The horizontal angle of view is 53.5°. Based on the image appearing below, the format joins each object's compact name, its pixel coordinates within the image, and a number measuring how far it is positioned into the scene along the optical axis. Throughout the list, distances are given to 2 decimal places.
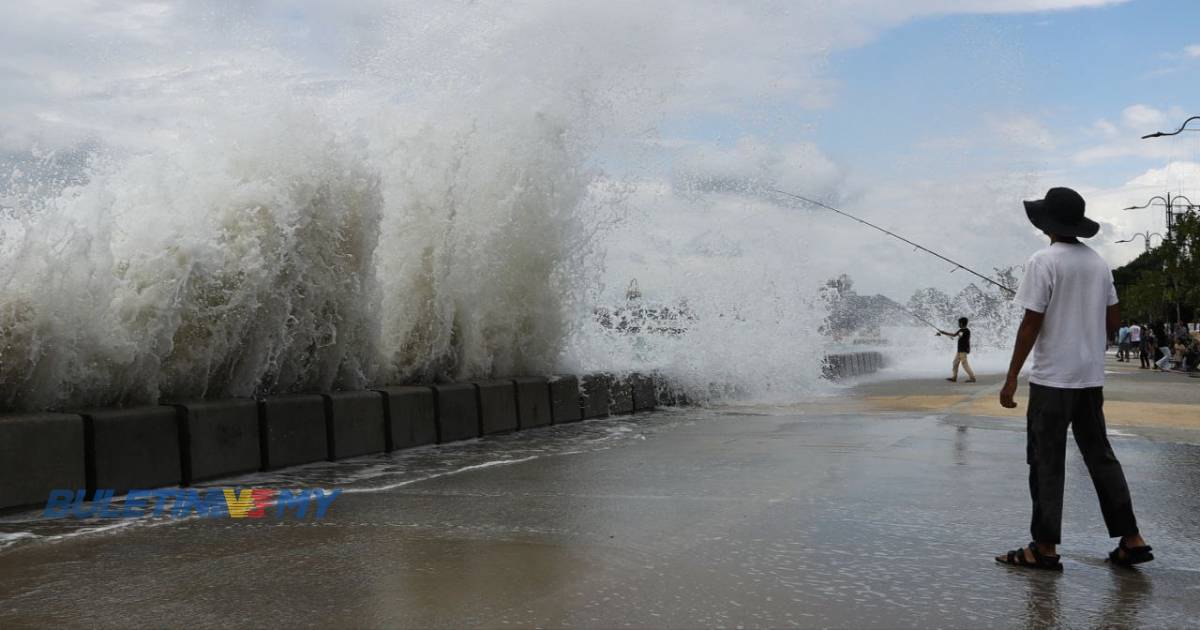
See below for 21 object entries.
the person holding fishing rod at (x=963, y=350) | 24.72
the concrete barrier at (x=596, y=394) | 14.76
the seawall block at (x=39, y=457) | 6.76
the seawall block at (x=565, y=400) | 13.97
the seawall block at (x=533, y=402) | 13.17
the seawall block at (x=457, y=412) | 11.41
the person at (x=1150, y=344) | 39.75
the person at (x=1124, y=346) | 54.09
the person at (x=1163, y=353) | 35.41
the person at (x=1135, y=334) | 51.47
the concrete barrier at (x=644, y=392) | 16.27
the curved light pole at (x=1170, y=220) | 50.08
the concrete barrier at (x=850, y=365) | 25.39
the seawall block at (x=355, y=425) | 9.75
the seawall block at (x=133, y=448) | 7.33
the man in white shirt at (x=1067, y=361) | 5.49
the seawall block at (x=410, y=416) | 10.56
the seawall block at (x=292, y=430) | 8.95
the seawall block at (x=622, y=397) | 15.58
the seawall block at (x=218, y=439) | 8.08
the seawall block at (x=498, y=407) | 12.23
